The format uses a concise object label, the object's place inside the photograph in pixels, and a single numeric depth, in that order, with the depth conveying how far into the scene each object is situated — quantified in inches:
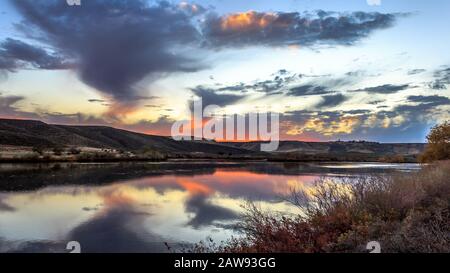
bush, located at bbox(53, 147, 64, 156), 2765.7
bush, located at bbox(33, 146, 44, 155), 2547.7
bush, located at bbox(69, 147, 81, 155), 2947.8
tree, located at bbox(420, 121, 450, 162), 1609.3
